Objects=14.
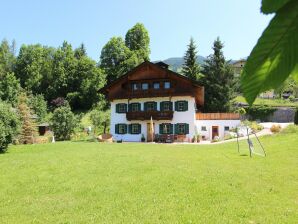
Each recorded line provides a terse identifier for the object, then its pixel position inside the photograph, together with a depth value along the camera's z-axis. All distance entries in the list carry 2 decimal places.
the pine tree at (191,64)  28.68
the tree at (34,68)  34.82
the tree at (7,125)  12.58
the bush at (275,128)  18.12
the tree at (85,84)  31.26
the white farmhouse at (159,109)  19.79
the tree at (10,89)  30.25
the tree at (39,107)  28.88
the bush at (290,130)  16.58
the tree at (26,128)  19.31
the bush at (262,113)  26.44
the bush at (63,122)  21.22
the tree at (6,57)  38.71
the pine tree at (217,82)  25.32
